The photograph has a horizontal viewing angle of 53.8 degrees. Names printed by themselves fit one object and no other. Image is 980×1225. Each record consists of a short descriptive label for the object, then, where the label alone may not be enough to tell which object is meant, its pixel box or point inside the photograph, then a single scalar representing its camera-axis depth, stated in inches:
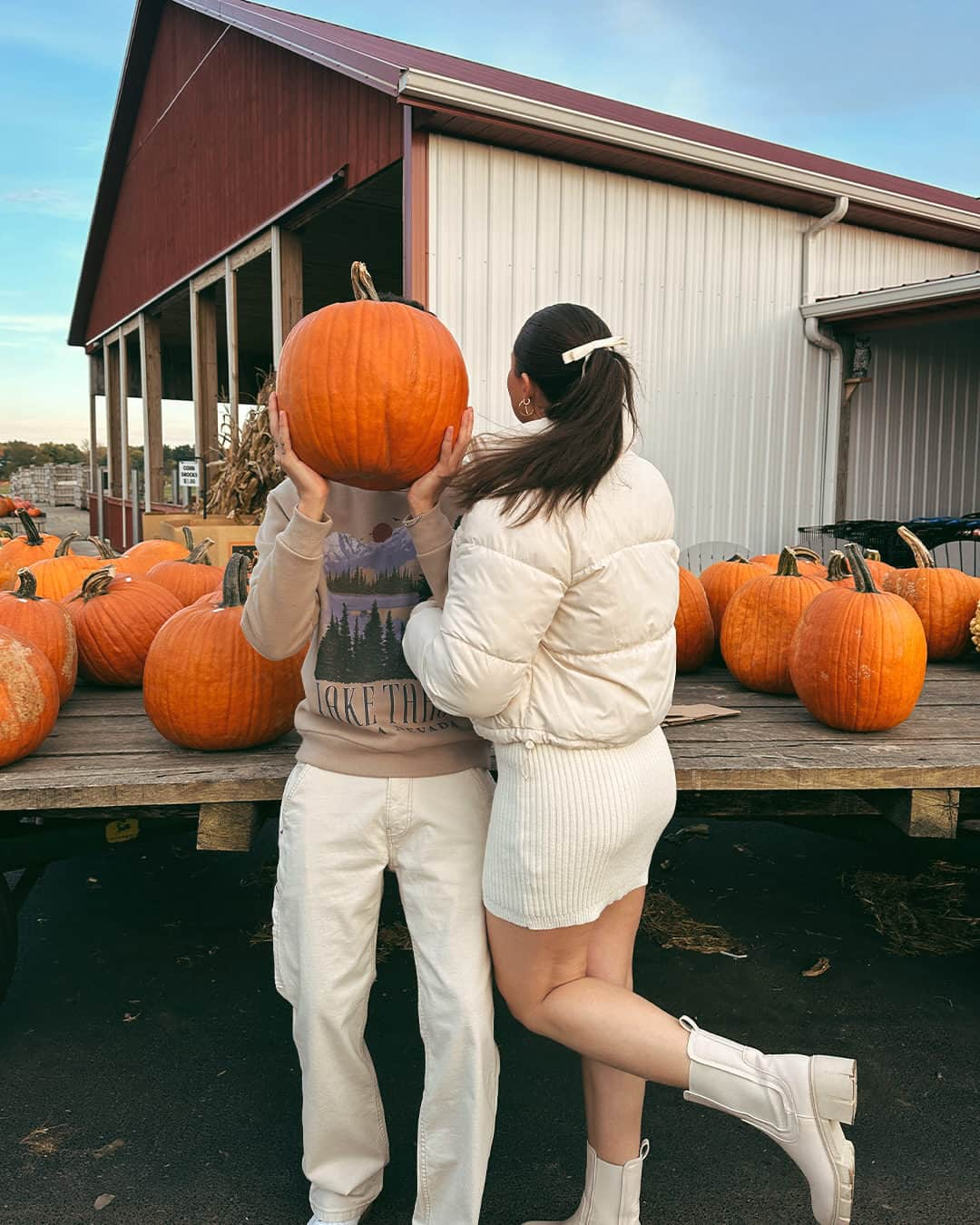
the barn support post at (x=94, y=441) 720.3
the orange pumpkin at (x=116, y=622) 119.4
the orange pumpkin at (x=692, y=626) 131.2
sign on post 348.5
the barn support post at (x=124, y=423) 627.2
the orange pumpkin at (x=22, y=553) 164.9
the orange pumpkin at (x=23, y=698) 89.3
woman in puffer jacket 63.2
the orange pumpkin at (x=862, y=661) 102.5
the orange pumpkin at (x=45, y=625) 107.8
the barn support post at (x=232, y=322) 371.8
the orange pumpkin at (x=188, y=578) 137.9
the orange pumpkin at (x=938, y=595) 136.6
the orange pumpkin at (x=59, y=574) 147.0
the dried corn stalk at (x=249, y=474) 317.1
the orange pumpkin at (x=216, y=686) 94.5
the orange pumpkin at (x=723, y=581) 141.3
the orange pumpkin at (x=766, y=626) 121.0
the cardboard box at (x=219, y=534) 260.9
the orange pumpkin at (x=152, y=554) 162.1
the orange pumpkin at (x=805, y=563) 146.3
